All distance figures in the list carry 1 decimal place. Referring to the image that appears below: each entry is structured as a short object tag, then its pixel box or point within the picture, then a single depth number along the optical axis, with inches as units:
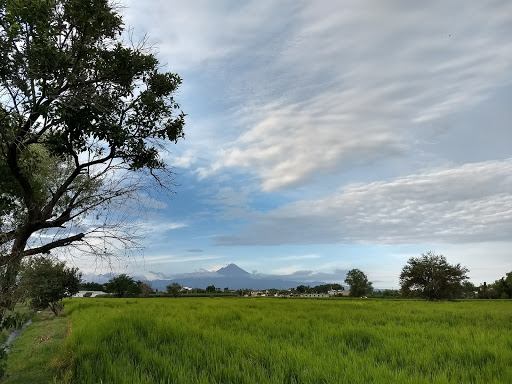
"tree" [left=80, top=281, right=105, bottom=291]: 4008.1
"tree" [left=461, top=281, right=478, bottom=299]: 3223.4
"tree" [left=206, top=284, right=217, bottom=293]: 4384.4
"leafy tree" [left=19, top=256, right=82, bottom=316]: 1142.3
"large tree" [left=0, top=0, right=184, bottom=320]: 287.9
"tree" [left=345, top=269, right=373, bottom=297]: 3914.9
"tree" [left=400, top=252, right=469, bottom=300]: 2167.8
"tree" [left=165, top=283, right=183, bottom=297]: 3491.6
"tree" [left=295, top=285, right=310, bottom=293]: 4789.9
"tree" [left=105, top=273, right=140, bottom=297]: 3437.5
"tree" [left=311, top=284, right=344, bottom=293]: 5152.6
